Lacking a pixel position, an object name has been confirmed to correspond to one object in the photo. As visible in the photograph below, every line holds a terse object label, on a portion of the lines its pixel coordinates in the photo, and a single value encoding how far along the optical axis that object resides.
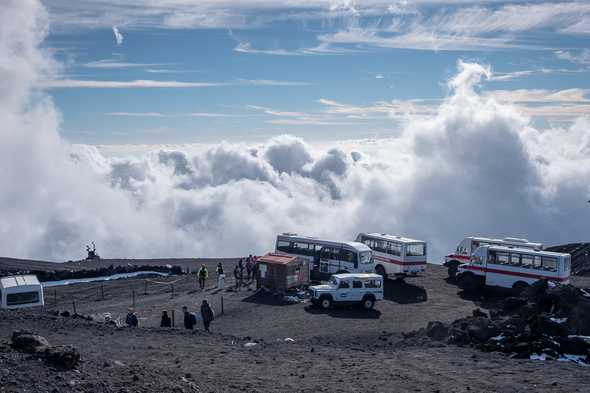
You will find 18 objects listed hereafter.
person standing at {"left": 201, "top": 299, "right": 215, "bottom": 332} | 25.00
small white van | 30.14
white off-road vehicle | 30.81
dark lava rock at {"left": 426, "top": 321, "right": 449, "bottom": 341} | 22.52
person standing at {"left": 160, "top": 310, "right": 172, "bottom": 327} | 24.72
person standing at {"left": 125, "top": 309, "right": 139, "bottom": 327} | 24.69
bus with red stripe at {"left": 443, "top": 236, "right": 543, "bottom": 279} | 39.44
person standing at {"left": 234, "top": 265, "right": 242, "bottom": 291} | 37.19
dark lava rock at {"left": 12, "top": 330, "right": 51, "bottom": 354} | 14.52
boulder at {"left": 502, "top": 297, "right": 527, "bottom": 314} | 26.53
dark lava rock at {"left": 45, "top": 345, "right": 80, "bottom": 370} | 13.50
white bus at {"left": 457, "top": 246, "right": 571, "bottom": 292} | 32.34
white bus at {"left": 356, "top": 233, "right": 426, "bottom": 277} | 37.62
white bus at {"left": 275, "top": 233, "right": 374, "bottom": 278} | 36.47
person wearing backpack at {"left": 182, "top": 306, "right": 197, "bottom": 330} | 24.02
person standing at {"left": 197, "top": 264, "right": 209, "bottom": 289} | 37.53
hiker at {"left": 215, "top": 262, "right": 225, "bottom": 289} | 36.97
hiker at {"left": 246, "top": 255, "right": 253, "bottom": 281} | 39.31
